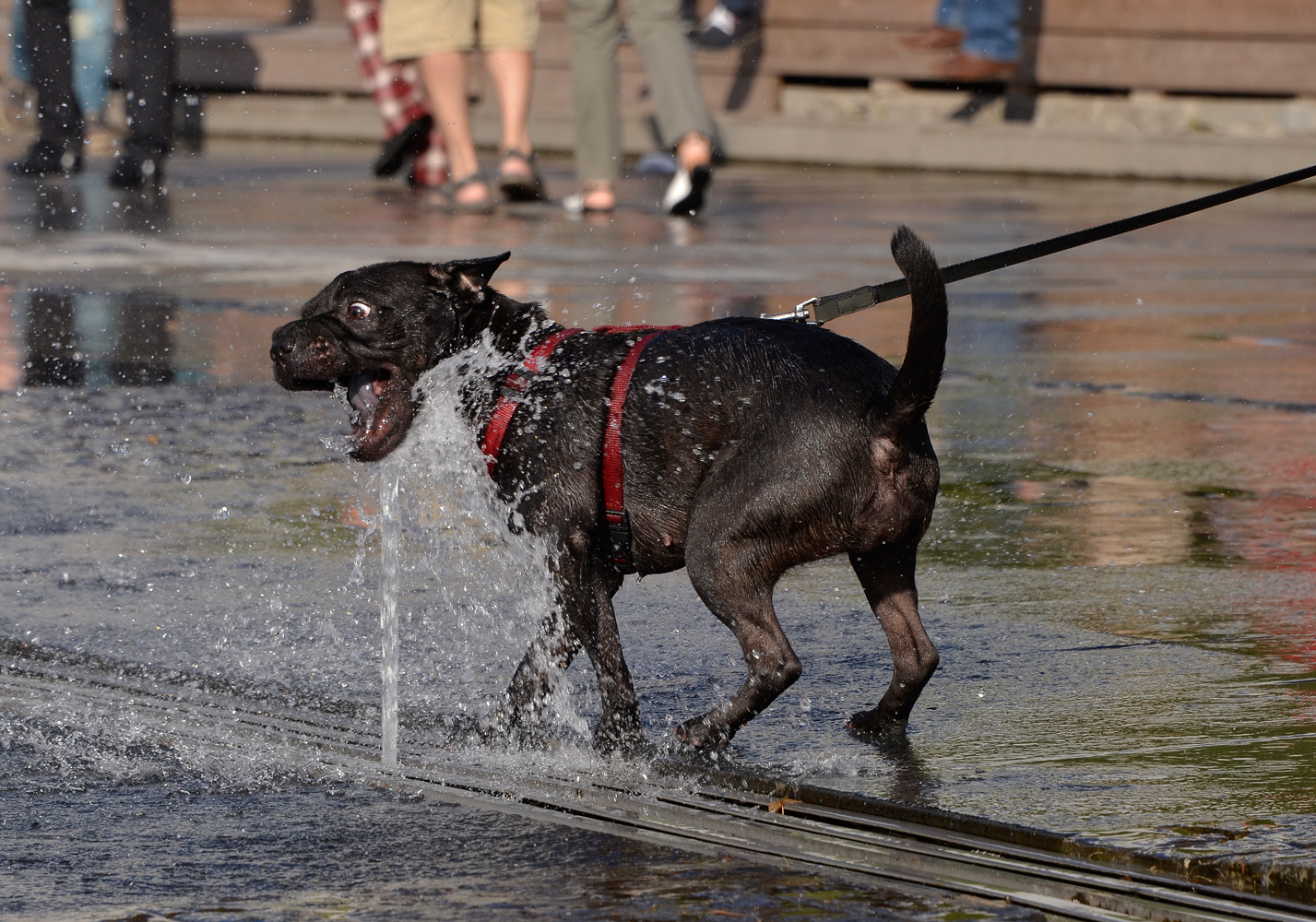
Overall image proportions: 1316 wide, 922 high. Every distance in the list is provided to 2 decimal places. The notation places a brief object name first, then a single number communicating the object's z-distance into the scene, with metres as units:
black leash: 9.56
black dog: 7.98
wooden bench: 31.47
